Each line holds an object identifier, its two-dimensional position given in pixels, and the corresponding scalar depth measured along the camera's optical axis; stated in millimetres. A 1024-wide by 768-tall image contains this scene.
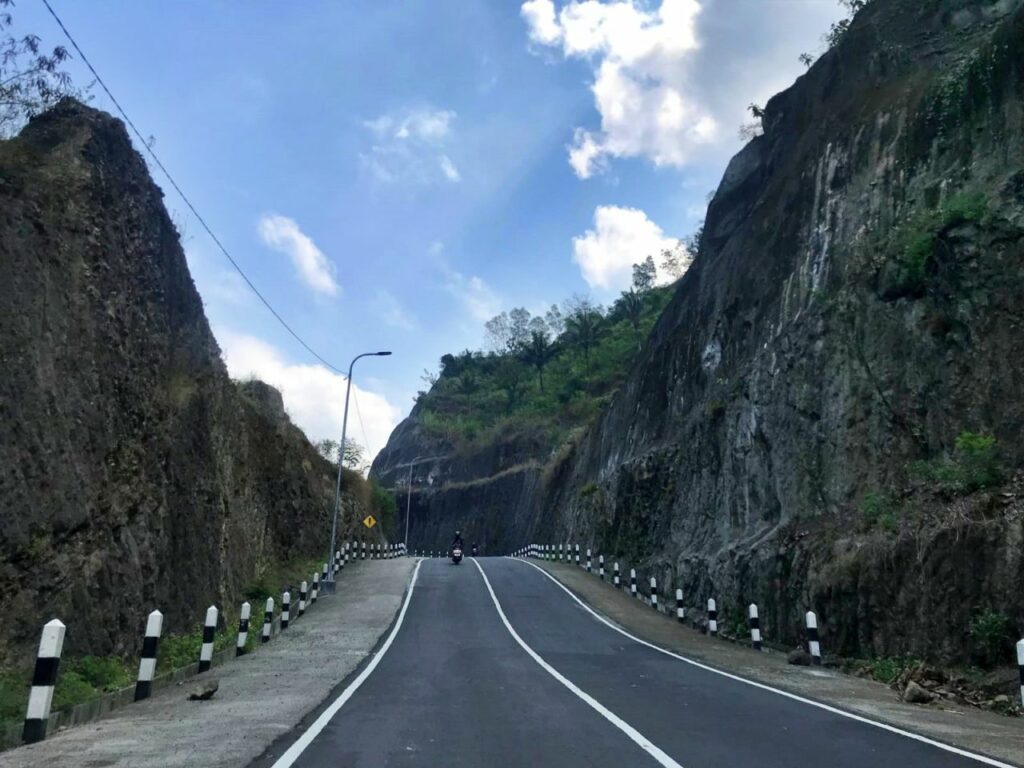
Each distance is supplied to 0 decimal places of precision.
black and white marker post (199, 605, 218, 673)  12727
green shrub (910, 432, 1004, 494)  14156
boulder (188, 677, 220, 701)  10102
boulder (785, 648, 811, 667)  15355
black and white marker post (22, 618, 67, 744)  7449
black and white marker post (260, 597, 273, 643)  18172
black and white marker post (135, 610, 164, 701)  10242
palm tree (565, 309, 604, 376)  100438
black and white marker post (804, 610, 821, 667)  15055
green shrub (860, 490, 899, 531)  15766
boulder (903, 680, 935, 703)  11102
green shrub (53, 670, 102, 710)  9660
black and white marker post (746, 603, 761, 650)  17234
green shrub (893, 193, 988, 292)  18500
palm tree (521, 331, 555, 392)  103250
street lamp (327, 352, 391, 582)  28609
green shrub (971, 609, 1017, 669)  11812
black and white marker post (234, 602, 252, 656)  15727
